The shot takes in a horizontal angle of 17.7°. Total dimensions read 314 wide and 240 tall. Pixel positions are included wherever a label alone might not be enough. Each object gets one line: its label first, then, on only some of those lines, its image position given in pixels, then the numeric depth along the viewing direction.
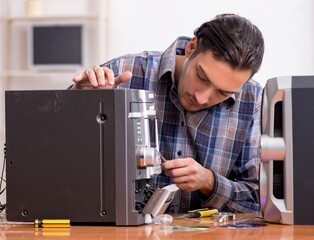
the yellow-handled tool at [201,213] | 2.26
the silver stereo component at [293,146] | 2.08
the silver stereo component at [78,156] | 2.02
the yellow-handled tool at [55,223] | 2.04
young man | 2.35
